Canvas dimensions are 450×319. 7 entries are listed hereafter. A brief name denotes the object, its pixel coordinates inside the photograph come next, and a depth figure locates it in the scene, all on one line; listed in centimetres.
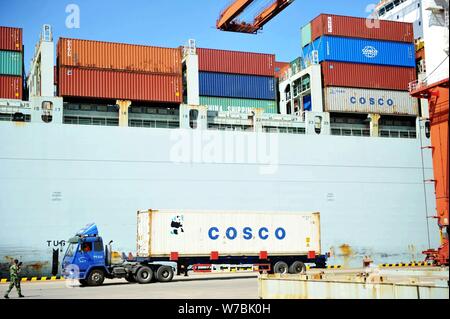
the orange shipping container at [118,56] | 3516
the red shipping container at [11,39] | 3609
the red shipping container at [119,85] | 3494
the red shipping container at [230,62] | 4097
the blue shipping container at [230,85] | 4088
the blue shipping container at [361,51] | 4059
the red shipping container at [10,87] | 3600
